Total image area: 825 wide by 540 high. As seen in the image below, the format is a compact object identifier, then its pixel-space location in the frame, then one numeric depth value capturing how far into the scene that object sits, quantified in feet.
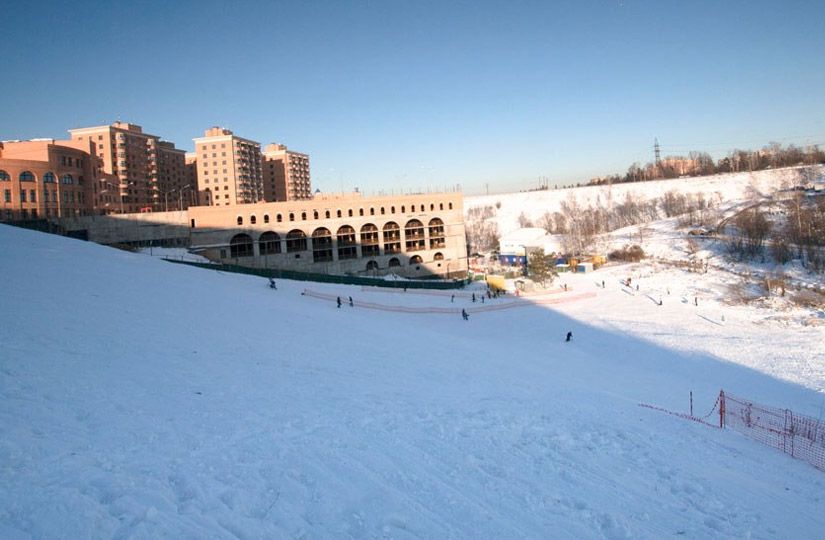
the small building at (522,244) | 225.76
